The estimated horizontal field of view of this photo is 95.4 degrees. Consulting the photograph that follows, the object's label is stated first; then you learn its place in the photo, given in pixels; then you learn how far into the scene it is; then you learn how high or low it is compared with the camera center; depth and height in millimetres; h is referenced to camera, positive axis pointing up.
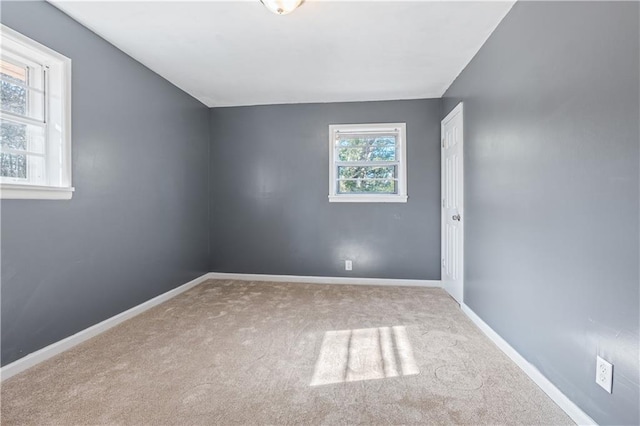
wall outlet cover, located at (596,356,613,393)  1211 -691
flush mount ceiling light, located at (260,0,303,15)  1835 +1323
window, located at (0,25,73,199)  1809 +618
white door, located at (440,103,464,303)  2951 +84
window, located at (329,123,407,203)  3854 +655
